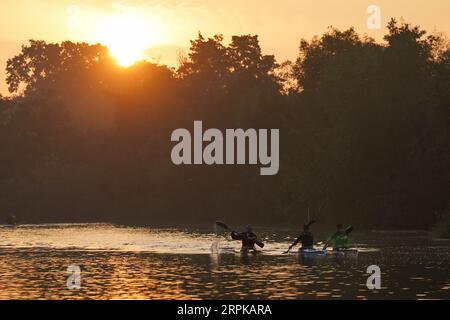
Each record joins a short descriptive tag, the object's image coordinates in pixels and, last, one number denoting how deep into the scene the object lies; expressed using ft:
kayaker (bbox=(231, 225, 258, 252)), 194.08
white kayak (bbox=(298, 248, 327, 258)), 185.57
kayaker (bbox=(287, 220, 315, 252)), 188.96
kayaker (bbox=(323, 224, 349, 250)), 189.06
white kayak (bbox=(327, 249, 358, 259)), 184.34
